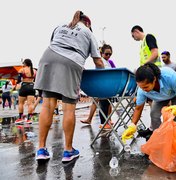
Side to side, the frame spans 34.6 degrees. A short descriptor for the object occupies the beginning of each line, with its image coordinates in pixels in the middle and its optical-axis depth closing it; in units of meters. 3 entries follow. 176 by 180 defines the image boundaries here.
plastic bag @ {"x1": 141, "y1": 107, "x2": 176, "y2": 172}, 2.39
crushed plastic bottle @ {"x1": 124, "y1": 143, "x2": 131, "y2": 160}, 3.13
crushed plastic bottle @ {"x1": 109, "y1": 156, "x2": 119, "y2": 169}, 2.58
